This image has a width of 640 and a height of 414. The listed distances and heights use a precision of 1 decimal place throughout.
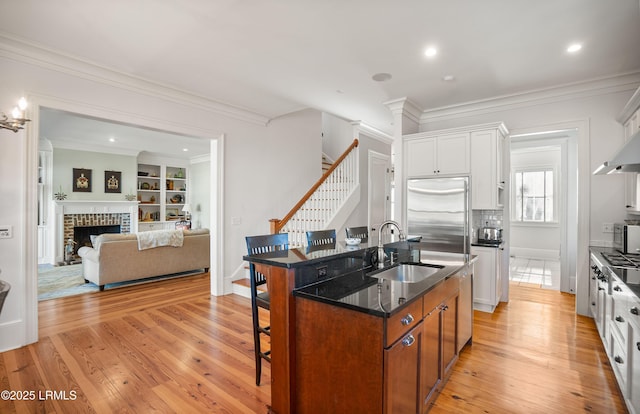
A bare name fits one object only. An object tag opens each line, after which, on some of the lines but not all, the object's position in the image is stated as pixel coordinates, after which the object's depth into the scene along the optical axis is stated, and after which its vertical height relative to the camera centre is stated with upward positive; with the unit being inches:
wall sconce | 89.2 +23.8
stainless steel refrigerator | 164.6 -2.9
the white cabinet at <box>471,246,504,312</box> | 159.9 -35.9
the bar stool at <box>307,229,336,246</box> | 133.3 -13.3
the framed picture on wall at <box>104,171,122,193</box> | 322.7 +24.3
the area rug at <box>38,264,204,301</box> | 192.7 -52.7
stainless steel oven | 103.3 -31.4
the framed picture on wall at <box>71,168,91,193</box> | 303.1 +23.7
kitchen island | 60.2 -27.2
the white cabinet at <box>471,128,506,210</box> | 159.2 +19.7
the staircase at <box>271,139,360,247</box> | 208.4 +3.1
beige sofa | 195.8 -35.5
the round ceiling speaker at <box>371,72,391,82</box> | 145.5 +60.6
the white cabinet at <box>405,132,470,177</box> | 167.5 +29.1
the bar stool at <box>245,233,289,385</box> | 94.2 -23.9
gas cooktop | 100.6 -17.9
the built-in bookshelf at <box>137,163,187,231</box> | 358.0 +12.3
